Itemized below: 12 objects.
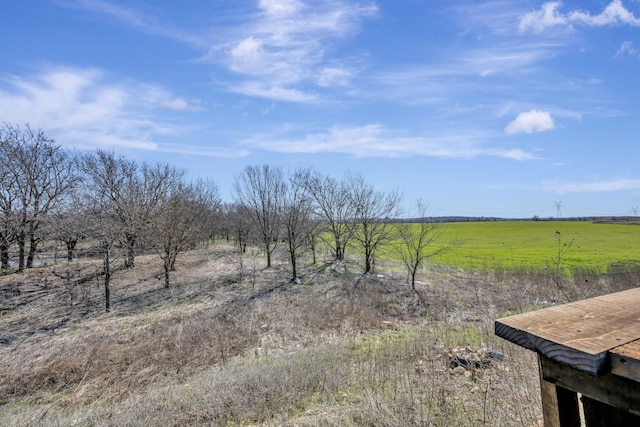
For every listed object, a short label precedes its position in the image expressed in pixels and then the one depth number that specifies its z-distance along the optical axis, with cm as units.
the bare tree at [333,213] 2152
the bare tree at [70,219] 1495
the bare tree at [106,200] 1211
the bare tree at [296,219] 1839
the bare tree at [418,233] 1628
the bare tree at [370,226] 1928
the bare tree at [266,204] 1905
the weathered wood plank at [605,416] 177
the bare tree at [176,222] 1650
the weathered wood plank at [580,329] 116
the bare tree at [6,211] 1373
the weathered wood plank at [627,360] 107
